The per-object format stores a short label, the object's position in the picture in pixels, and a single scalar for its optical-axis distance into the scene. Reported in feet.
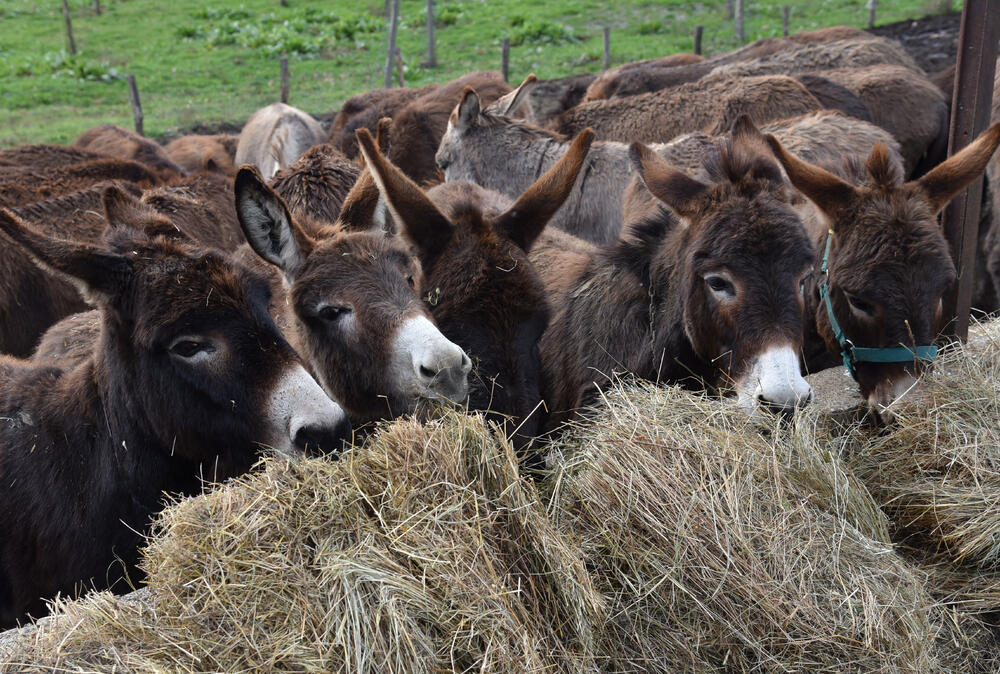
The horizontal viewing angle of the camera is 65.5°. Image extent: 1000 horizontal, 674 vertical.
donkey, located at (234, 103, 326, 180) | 34.12
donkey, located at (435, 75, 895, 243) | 20.68
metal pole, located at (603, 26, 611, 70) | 77.30
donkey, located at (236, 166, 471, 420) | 9.69
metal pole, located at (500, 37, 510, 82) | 69.60
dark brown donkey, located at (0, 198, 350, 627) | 9.63
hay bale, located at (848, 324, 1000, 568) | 9.57
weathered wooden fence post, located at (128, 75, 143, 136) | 59.06
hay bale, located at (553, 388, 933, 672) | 7.68
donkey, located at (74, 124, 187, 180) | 30.58
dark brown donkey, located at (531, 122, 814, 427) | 10.71
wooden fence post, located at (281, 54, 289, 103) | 63.77
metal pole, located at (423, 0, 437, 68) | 85.30
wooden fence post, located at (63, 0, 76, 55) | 91.91
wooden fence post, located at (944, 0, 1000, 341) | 13.70
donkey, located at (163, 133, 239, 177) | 37.48
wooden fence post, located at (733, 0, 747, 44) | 89.26
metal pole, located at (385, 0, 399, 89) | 67.74
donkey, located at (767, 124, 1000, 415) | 11.95
